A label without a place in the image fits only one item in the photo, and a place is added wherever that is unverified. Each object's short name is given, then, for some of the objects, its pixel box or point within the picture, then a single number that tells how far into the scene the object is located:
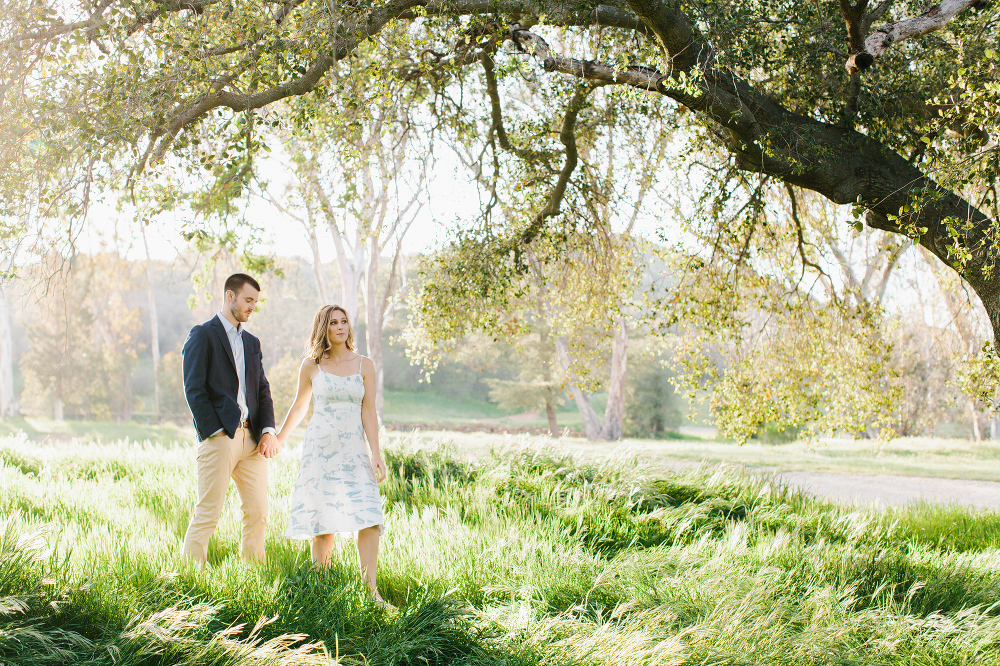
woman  4.21
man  4.43
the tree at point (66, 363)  31.19
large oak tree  4.63
